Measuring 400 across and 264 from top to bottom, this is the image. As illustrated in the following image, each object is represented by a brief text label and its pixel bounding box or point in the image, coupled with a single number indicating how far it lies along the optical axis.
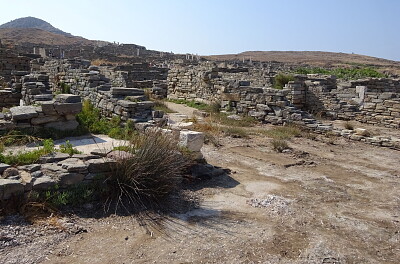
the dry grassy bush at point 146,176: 5.72
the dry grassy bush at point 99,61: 31.17
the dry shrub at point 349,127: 12.55
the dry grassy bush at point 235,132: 11.23
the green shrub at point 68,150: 6.25
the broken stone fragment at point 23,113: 7.93
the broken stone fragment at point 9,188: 4.83
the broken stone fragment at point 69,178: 5.38
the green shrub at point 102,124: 8.82
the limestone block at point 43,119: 8.16
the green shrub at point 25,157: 5.67
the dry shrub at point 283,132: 11.54
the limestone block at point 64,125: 8.41
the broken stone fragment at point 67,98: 8.52
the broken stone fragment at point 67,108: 8.33
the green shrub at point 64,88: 12.84
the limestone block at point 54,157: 5.79
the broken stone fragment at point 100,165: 5.72
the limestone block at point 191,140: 7.37
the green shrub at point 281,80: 17.69
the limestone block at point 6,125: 7.77
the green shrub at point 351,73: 25.09
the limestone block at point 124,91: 9.91
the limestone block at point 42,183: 5.14
